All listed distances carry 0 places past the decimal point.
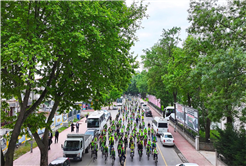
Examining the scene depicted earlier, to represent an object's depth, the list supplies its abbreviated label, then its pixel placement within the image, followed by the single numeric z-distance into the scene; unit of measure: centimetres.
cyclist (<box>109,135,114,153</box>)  1662
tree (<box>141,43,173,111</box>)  3575
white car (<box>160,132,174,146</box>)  1959
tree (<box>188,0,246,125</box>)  1002
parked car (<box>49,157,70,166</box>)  1070
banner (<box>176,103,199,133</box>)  1995
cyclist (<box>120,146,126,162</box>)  1361
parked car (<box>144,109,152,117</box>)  4241
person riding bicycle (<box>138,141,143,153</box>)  1571
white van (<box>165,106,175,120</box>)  3733
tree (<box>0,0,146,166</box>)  830
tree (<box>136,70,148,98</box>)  7697
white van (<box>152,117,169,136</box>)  2370
